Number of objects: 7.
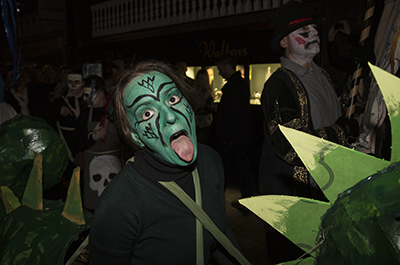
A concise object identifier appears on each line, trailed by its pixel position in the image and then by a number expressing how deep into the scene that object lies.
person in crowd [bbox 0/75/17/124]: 3.36
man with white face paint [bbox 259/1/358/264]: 1.96
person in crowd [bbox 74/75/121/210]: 3.69
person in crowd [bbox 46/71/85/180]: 4.78
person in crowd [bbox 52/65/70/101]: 5.88
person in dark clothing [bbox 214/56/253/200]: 4.41
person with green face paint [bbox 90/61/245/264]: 1.22
